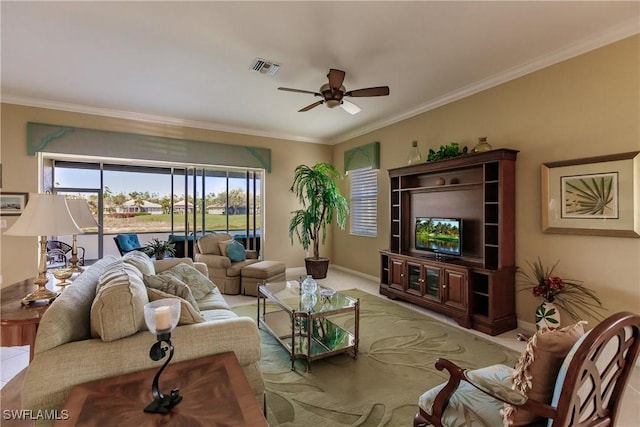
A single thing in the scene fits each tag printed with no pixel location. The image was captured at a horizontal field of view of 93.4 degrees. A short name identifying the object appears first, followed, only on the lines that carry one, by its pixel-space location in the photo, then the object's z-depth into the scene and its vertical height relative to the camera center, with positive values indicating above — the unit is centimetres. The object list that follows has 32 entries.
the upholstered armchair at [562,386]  105 -68
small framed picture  439 +17
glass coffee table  260 -116
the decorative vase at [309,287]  308 -75
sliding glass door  556 +29
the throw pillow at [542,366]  117 -59
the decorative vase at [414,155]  457 +91
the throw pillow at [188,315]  173 -59
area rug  200 -131
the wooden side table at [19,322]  172 -61
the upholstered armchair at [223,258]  480 -73
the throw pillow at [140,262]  254 -42
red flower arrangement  295 -81
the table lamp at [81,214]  271 +1
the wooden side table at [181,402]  106 -73
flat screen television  391 -28
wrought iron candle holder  113 -48
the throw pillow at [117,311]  149 -49
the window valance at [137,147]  455 +117
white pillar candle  119 -41
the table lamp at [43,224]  200 -6
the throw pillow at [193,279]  300 -66
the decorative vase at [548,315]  298 -101
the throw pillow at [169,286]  225 -54
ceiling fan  330 +138
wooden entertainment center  342 -39
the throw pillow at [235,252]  504 -62
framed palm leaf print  268 +18
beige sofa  129 -65
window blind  586 +26
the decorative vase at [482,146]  363 +83
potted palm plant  575 +13
